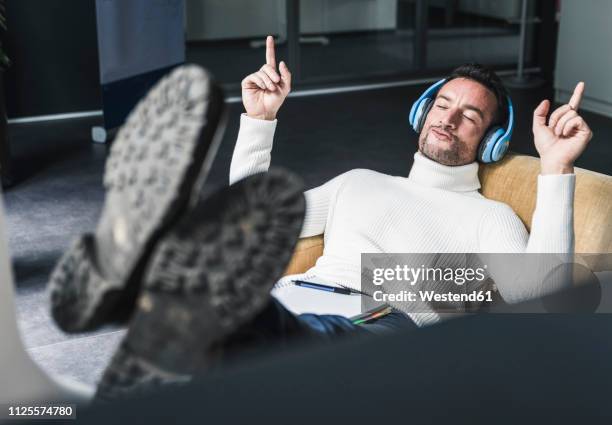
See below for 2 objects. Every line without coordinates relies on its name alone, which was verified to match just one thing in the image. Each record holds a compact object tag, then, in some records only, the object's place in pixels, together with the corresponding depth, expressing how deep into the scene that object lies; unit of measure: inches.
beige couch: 68.9
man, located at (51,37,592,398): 25.3
